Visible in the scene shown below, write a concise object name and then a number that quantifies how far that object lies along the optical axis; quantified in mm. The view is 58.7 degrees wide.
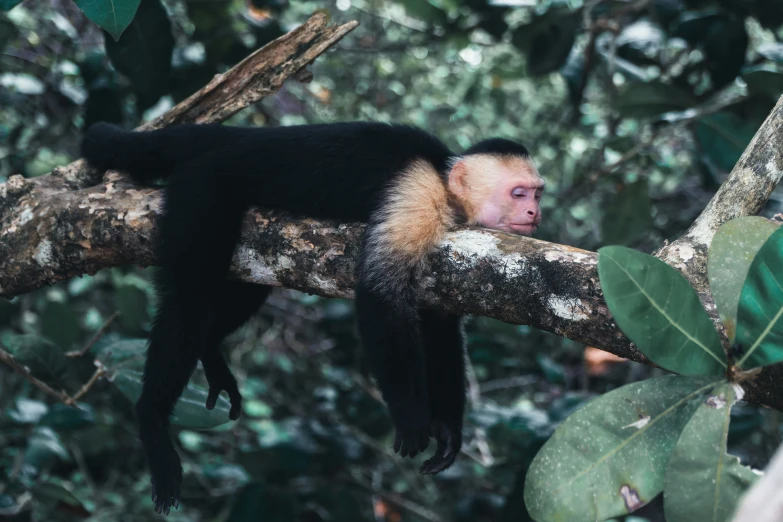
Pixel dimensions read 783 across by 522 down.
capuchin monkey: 2082
